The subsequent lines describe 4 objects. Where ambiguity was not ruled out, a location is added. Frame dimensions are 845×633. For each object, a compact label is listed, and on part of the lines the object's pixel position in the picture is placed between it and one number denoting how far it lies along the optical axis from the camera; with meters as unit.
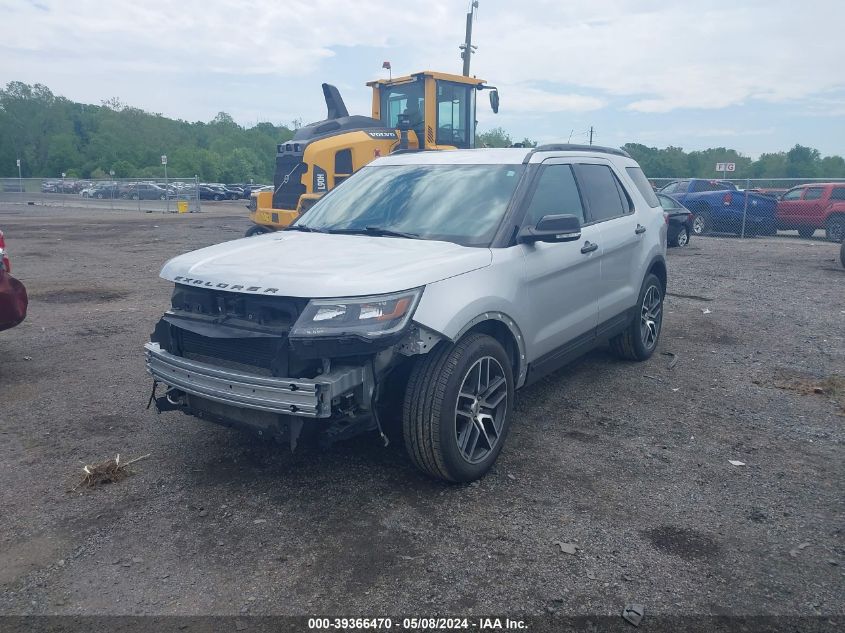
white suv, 3.41
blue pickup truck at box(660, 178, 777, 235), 19.38
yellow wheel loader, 12.38
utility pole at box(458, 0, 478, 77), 26.70
